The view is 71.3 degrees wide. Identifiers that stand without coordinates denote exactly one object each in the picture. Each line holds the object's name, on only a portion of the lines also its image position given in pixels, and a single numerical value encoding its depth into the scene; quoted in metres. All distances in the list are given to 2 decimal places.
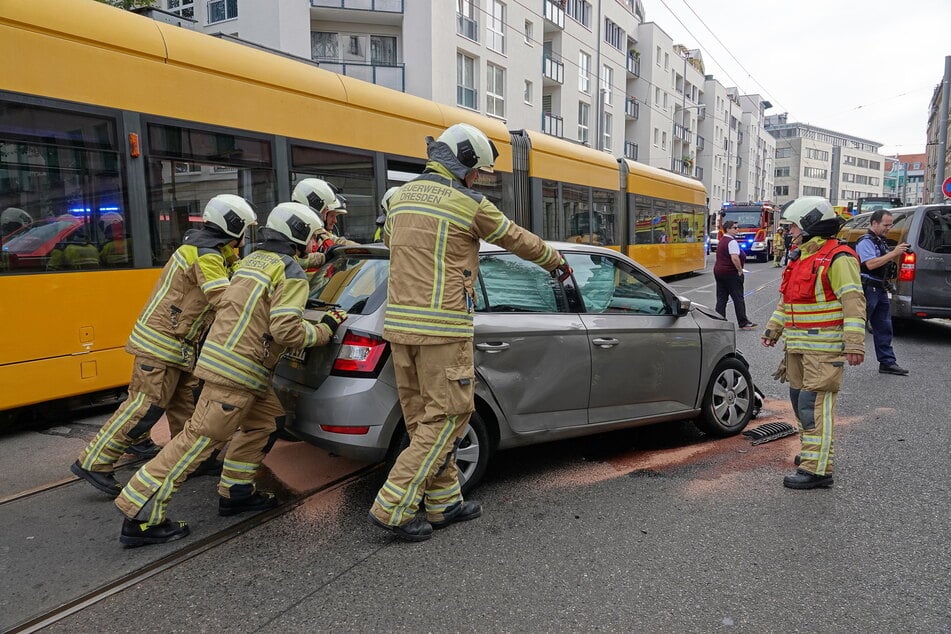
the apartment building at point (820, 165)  105.12
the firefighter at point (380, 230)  4.90
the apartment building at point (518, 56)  23.09
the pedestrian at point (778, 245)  29.38
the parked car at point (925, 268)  9.15
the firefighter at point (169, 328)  3.91
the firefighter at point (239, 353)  3.37
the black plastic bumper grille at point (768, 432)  5.12
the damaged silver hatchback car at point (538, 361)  3.60
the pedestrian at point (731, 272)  10.74
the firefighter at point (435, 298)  3.32
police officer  7.66
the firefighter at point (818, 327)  4.12
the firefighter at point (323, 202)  5.14
